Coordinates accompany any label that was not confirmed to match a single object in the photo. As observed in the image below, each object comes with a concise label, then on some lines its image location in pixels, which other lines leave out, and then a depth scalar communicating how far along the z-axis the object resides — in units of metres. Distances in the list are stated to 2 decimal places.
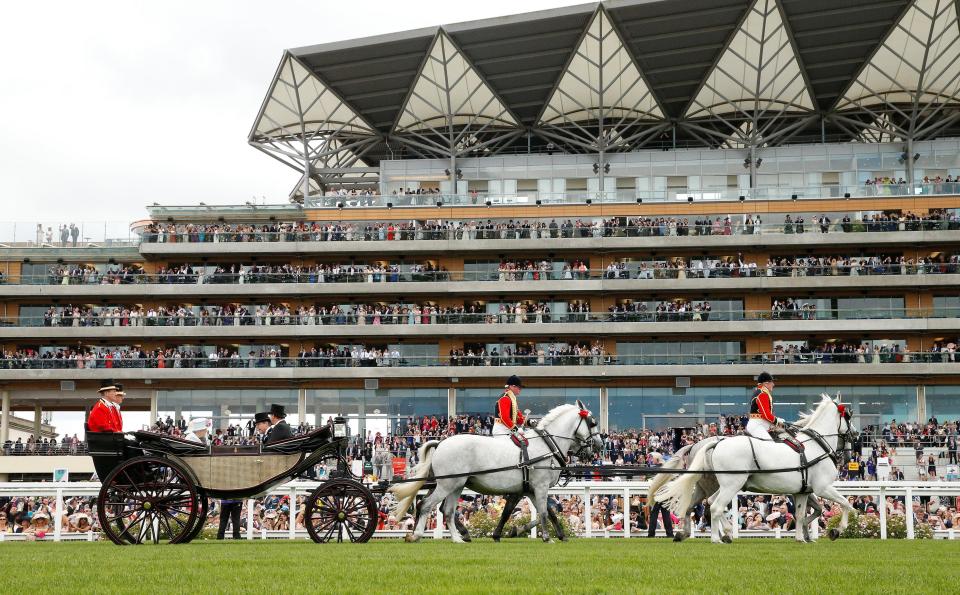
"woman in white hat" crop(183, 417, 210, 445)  21.23
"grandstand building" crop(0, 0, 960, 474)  61.12
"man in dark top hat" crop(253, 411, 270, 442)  19.76
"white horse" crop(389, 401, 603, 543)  18.41
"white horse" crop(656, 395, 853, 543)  18.67
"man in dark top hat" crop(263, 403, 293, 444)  18.67
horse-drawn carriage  16.58
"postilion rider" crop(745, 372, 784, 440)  19.53
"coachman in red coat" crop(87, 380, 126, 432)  17.05
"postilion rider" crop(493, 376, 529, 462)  19.50
